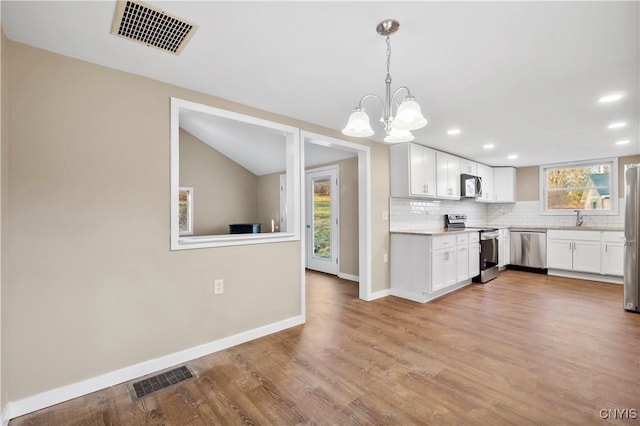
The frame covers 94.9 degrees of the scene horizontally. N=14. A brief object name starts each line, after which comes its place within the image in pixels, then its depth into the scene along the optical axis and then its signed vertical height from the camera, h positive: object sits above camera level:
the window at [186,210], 5.89 +0.07
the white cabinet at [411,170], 4.15 +0.62
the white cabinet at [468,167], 5.29 +0.86
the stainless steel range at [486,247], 4.95 -0.60
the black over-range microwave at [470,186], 5.18 +0.49
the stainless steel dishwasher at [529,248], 5.62 -0.69
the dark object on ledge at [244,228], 5.73 -0.28
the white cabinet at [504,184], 6.32 +0.63
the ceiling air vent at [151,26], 1.53 +1.06
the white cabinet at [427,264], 3.89 -0.72
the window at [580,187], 5.39 +0.51
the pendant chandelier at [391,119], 1.61 +0.56
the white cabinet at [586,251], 4.81 -0.67
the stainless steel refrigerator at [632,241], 3.47 -0.34
